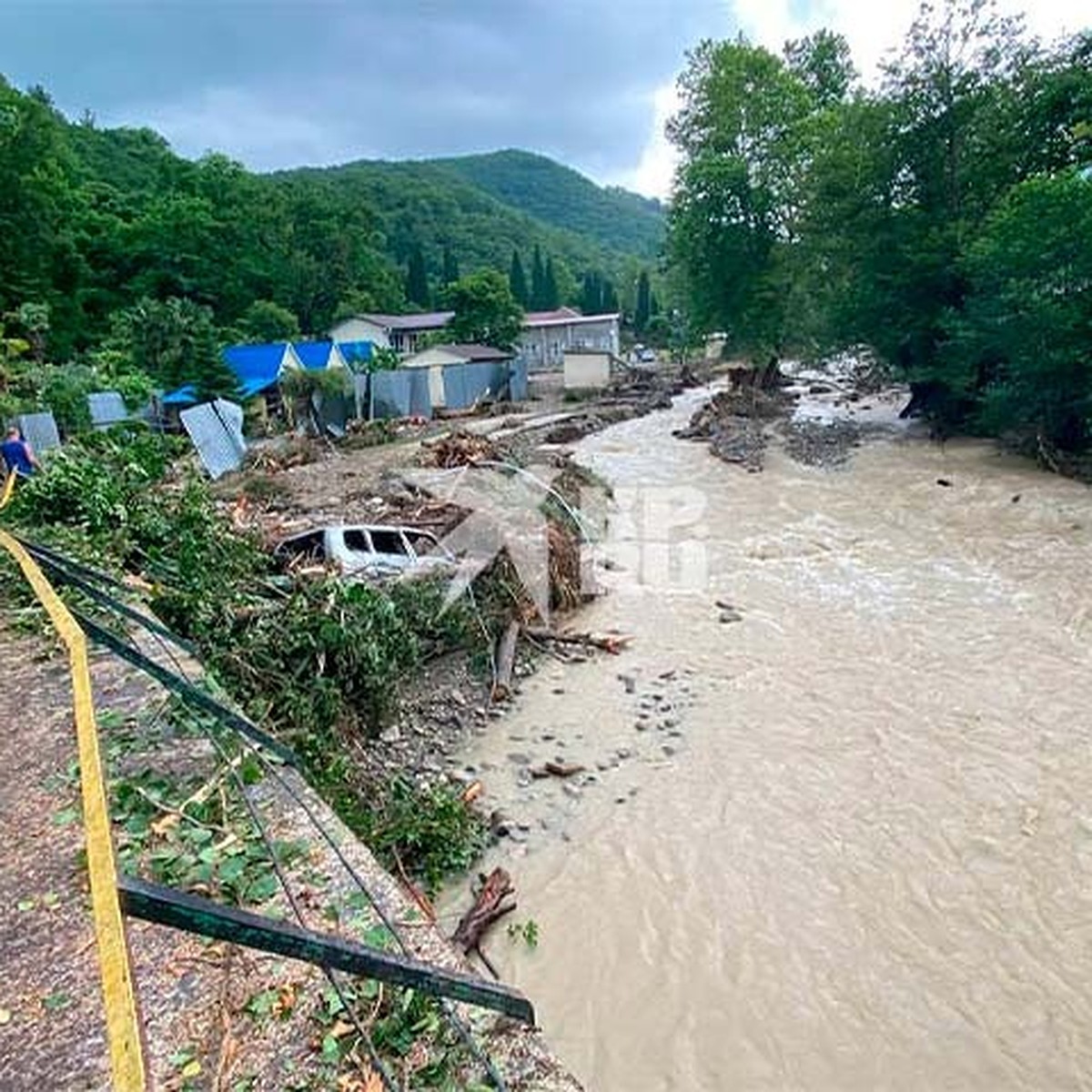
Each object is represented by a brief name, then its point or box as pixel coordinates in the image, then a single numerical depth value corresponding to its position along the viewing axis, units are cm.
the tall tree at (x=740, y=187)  3125
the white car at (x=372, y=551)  856
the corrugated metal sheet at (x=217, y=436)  1848
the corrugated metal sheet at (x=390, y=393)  2852
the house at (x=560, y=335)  5712
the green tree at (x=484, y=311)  4350
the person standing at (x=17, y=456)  1143
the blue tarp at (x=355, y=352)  3351
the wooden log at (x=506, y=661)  816
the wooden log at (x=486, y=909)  493
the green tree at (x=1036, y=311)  1580
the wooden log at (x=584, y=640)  945
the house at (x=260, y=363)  2867
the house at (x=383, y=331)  4894
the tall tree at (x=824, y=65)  3688
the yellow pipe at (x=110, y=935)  142
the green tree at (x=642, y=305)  7819
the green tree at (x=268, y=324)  3981
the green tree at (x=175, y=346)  2552
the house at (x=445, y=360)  3256
